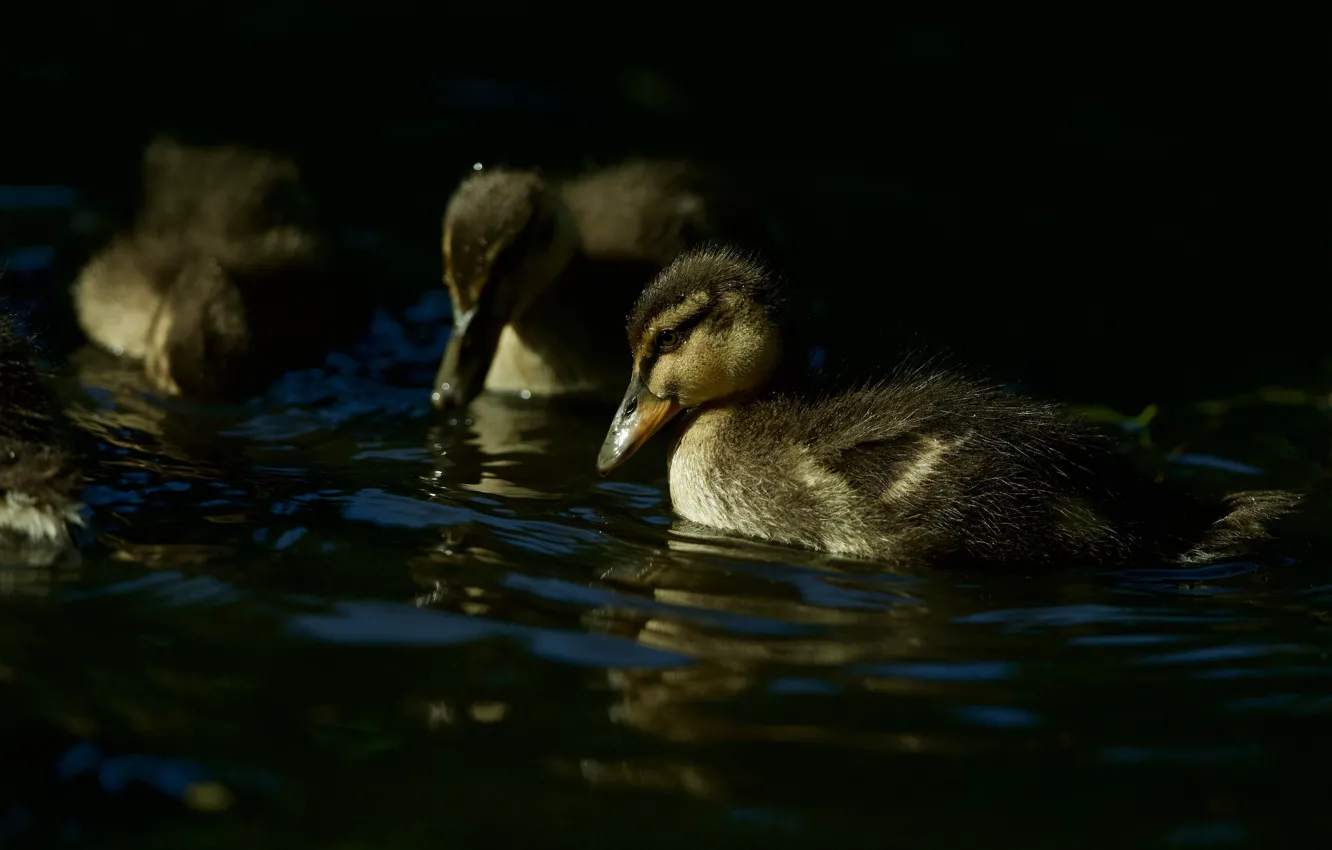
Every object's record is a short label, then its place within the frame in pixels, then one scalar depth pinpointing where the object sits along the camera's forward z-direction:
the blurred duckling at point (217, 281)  12.37
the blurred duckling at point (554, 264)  12.59
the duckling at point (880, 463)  8.95
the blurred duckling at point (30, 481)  8.33
